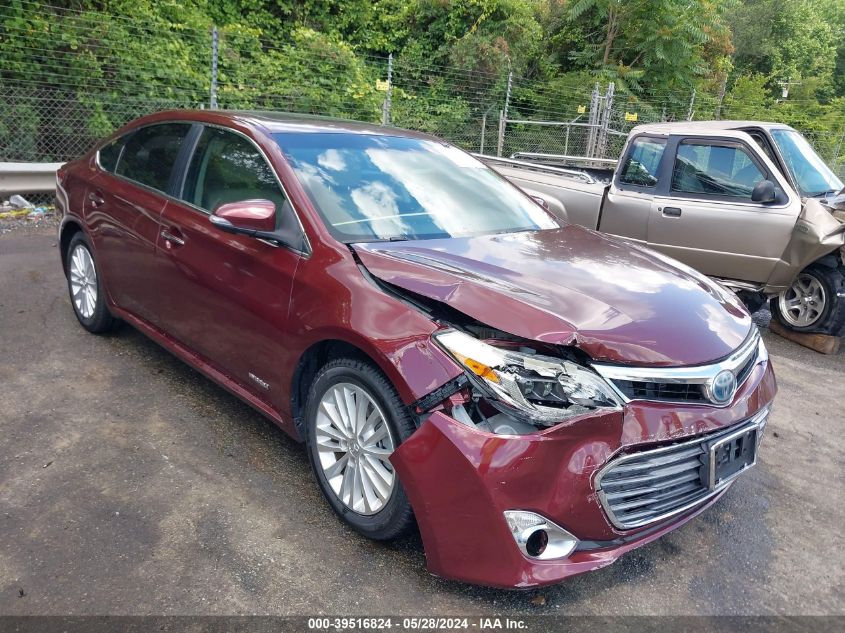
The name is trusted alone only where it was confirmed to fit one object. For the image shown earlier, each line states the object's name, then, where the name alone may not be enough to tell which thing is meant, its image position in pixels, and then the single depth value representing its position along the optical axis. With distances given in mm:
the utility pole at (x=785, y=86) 32812
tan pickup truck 5699
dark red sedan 2184
